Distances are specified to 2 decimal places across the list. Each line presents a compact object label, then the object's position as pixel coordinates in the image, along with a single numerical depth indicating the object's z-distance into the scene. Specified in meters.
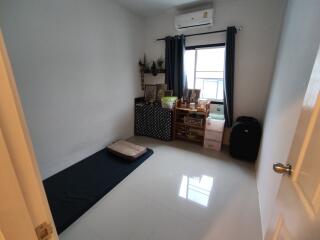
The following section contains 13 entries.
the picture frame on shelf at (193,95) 3.25
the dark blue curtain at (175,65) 3.14
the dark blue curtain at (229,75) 2.67
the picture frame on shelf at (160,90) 3.45
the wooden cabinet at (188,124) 3.13
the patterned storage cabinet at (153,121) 3.26
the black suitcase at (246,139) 2.47
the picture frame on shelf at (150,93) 3.55
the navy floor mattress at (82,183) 1.63
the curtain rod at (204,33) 2.65
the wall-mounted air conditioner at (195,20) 2.71
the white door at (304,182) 0.52
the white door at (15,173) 0.34
